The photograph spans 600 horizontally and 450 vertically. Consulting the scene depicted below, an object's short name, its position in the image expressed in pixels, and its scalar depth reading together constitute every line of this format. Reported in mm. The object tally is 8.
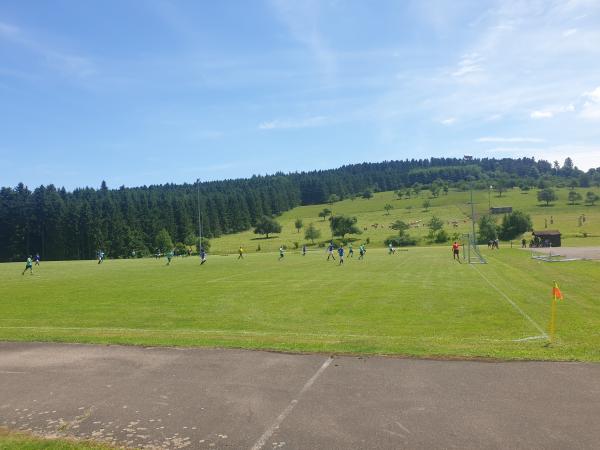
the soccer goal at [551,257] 41850
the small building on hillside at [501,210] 126775
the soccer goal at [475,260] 44594
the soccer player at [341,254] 46888
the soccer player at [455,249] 46575
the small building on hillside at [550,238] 72750
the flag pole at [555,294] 12341
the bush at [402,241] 107625
